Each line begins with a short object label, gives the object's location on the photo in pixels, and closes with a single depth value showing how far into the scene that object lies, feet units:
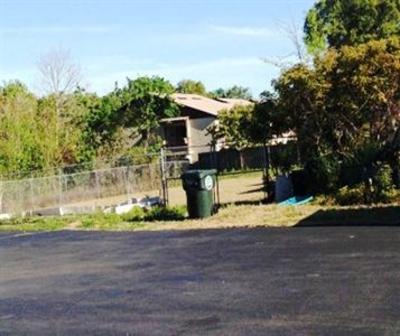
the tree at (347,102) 64.18
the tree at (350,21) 163.53
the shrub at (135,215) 67.59
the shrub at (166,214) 65.36
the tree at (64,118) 133.80
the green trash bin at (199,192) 62.44
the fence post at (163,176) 71.94
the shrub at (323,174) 64.75
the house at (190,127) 193.67
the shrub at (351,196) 59.88
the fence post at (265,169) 71.15
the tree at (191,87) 358.96
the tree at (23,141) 120.06
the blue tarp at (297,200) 63.77
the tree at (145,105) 174.09
